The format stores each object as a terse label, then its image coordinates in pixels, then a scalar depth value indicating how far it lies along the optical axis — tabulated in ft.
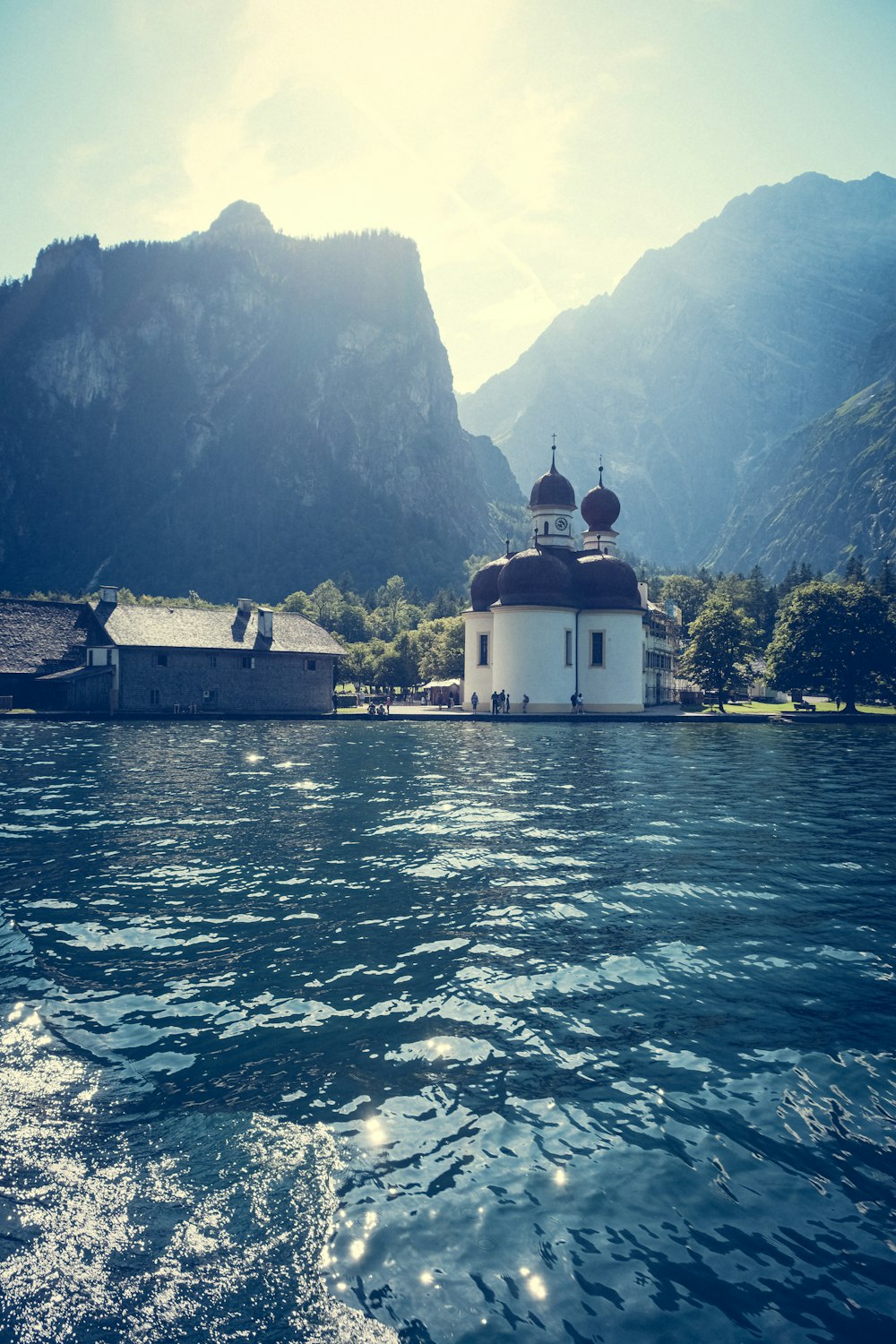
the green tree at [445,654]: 308.19
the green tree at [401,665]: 346.54
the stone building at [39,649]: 205.36
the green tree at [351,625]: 504.02
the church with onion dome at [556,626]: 225.35
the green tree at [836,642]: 225.15
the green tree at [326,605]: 503.20
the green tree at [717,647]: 249.75
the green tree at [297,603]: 477.36
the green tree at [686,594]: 450.30
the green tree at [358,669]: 368.07
